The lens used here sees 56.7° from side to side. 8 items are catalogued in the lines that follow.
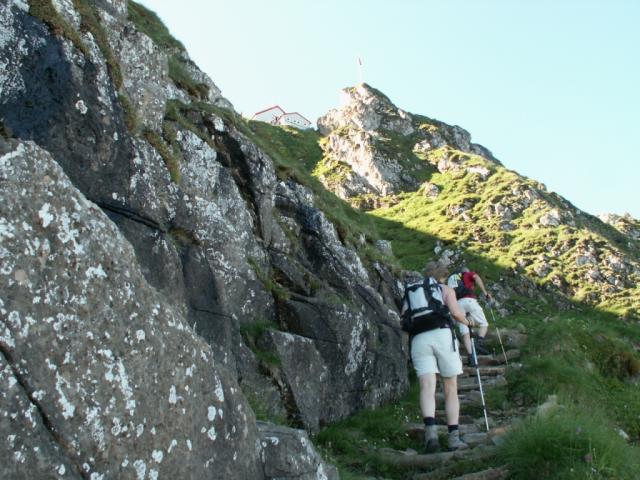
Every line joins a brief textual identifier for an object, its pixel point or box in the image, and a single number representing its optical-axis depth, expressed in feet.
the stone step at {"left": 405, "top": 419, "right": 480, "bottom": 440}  34.91
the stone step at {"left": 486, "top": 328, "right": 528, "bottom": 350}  57.21
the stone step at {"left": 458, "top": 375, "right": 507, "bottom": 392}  44.66
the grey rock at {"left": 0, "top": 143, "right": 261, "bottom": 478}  12.55
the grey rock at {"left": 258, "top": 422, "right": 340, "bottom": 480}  17.20
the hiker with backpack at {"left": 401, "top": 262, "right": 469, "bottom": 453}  30.27
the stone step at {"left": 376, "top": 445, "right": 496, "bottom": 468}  27.25
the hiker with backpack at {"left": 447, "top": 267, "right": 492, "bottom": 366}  51.44
